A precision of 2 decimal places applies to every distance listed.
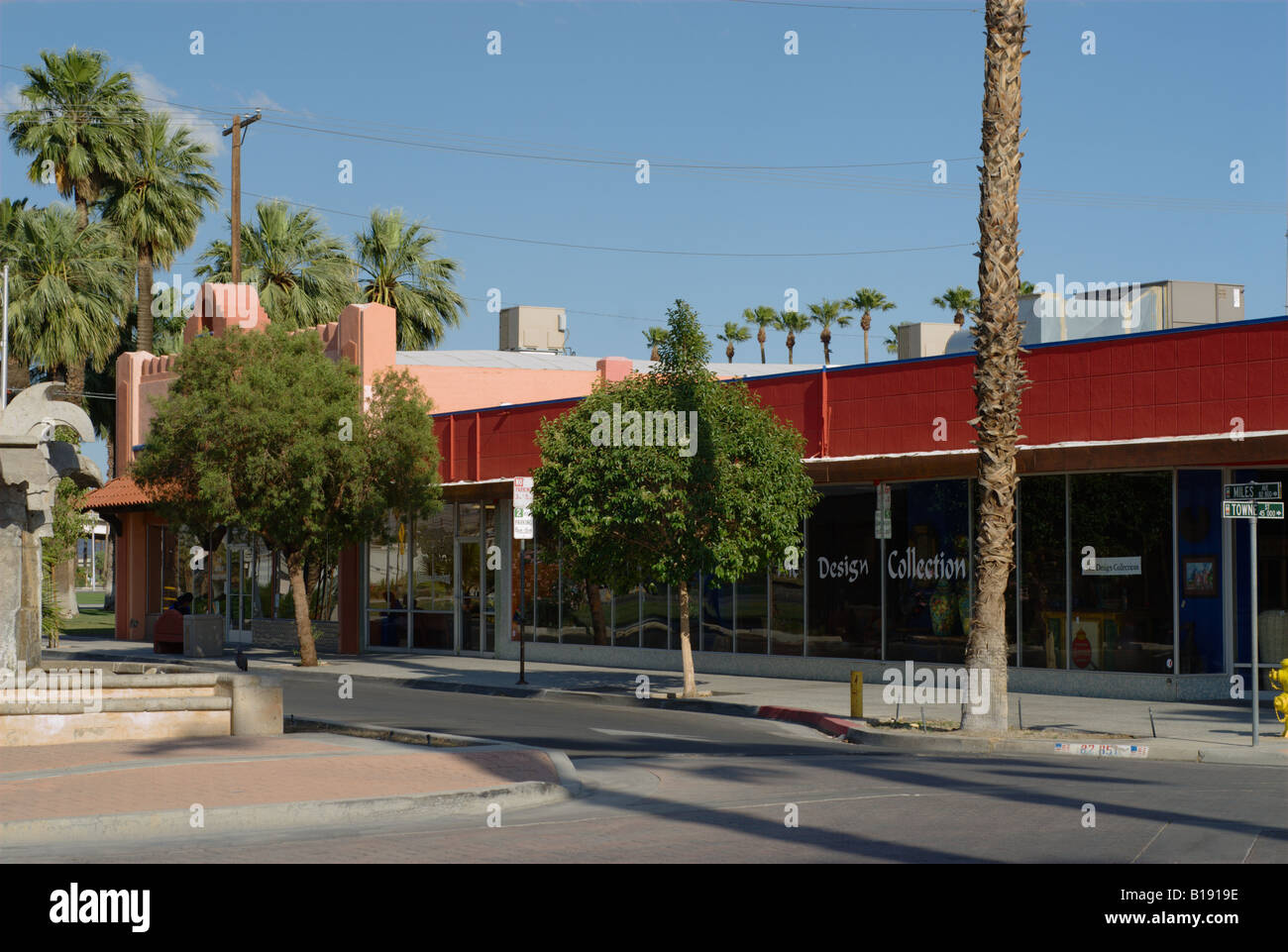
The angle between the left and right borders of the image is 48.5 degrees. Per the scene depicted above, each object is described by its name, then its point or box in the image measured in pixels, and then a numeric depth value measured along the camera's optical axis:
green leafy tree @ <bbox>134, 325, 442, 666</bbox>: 28.56
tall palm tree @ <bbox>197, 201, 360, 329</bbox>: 46.53
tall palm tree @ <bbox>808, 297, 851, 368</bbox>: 82.44
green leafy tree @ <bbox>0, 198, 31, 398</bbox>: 45.78
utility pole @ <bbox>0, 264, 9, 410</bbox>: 42.42
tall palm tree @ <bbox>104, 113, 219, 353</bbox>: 46.97
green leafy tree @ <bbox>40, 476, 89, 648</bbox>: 37.19
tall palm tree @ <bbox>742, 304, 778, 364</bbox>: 91.56
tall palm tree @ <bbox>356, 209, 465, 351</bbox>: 48.12
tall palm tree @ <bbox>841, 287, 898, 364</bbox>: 76.12
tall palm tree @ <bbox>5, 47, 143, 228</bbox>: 46.12
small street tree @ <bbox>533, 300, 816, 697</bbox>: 21.77
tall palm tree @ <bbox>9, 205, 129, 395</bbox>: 45.16
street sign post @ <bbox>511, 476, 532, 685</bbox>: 23.73
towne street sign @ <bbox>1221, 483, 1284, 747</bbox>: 15.62
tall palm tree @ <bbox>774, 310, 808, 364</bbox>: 86.75
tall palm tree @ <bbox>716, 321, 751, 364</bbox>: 94.69
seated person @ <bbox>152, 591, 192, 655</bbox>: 33.28
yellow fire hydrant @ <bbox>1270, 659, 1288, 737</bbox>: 16.05
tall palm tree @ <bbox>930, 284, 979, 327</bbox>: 60.81
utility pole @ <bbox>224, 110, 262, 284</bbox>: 34.94
